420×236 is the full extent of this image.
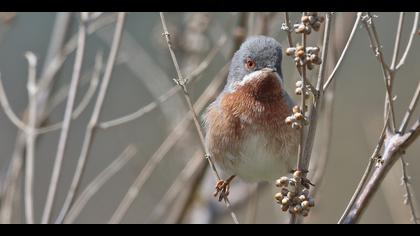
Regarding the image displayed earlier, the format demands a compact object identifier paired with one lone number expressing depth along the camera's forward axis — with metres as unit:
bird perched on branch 8.55
